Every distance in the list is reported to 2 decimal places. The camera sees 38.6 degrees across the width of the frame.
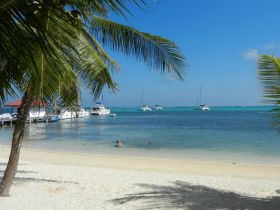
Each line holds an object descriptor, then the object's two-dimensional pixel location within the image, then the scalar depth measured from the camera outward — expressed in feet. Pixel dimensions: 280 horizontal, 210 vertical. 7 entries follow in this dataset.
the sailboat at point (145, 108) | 502.46
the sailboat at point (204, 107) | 501.15
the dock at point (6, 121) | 155.94
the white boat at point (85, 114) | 247.89
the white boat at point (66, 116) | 211.14
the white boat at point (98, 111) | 294.54
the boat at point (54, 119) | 182.58
